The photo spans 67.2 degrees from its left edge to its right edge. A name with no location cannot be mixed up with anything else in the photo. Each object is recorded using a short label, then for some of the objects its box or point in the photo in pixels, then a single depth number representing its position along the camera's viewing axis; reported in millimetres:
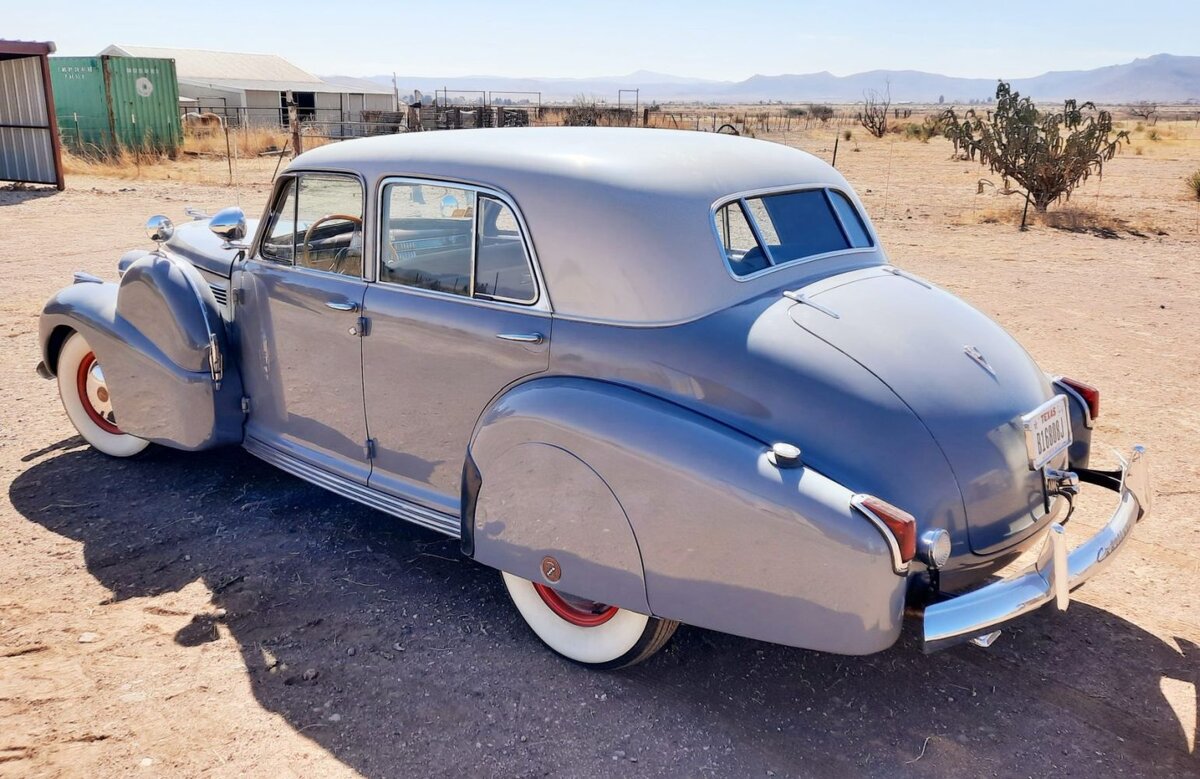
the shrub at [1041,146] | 14430
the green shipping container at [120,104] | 21719
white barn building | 38938
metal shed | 15766
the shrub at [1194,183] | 16141
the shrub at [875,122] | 39969
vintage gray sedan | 2514
